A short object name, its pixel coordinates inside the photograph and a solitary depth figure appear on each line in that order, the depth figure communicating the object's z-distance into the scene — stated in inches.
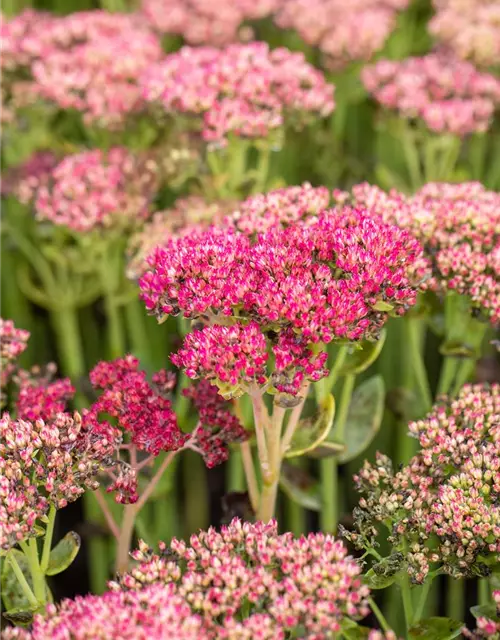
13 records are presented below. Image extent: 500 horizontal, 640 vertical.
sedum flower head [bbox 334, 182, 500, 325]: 46.4
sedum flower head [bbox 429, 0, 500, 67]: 55.2
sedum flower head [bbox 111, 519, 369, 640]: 42.2
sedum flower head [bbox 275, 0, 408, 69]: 55.8
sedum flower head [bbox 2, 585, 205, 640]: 41.8
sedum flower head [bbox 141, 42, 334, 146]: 50.5
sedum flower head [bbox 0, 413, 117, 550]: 43.5
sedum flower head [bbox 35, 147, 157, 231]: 51.5
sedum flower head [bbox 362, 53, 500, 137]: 52.7
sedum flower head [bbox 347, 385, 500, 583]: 43.7
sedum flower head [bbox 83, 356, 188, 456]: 45.1
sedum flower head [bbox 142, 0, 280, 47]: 57.3
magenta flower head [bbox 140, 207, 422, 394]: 43.8
